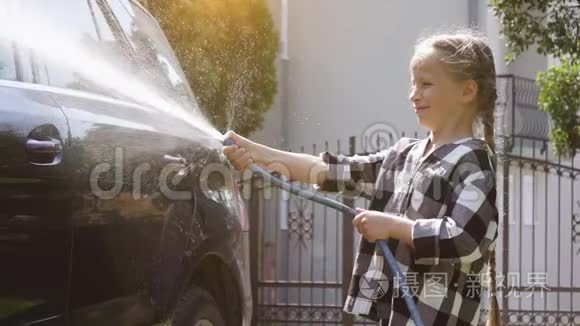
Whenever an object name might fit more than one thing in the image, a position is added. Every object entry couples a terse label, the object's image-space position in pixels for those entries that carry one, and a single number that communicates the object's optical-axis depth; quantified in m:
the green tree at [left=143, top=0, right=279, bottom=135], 3.40
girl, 2.17
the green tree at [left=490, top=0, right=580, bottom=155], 6.76
